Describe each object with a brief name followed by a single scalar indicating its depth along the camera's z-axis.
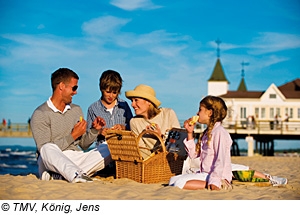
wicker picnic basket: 5.15
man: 5.30
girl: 4.49
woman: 5.51
